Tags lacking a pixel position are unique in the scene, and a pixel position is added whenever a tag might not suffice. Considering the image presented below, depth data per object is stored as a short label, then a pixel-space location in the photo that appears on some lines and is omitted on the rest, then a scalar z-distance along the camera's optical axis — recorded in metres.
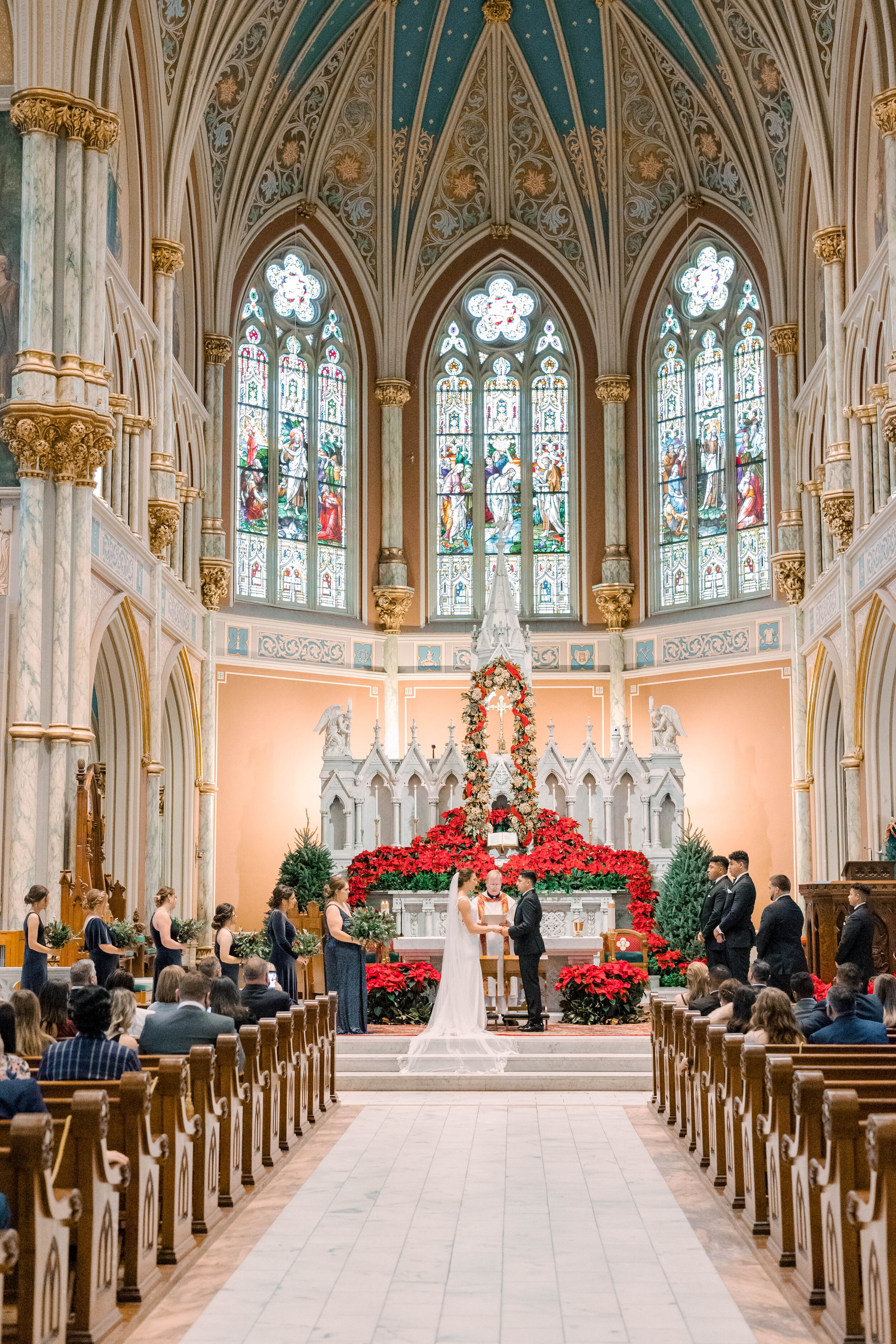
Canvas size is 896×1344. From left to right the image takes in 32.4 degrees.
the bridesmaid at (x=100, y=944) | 13.16
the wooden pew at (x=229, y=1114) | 7.87
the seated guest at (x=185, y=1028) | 8.07
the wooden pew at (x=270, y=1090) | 9.02
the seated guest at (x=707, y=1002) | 10.74
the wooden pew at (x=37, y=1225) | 4.77
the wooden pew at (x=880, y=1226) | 4.89
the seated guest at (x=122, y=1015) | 8.19
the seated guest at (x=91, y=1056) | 6.73
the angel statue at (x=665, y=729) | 22.66
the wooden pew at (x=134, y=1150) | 6.07
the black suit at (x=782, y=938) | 12.05
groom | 14.73
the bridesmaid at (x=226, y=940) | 12.62
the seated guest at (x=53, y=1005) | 8.17
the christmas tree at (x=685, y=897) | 20.53
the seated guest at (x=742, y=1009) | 8.98
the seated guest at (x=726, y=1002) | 10.10
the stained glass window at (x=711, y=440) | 25.02
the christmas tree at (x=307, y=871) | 21.58
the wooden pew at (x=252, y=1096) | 8.51
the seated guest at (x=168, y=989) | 8.61
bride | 13.35
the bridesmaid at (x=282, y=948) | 14.09
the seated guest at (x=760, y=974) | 9.39
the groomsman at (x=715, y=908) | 13.15
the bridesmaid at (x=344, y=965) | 14.08
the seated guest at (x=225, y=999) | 8.90
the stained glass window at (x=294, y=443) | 25.36
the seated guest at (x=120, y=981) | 8.95
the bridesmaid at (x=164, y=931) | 13.30
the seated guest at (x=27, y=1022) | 7.32
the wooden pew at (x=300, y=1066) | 10.27
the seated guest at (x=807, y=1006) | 8.81
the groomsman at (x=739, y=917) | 12.70
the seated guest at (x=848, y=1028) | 8.30
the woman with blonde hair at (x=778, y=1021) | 8.04
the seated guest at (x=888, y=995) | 9.52
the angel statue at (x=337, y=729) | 23.00
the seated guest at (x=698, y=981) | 11.22
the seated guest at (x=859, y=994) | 8.45
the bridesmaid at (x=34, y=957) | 12.55
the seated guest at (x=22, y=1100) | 5.57
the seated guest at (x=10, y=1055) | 6.32
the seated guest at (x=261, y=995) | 10.41
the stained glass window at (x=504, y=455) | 26.88
